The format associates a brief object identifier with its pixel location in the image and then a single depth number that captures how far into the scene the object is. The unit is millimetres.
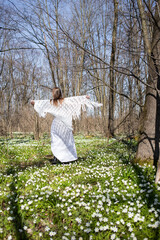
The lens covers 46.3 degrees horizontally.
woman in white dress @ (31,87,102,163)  6199
